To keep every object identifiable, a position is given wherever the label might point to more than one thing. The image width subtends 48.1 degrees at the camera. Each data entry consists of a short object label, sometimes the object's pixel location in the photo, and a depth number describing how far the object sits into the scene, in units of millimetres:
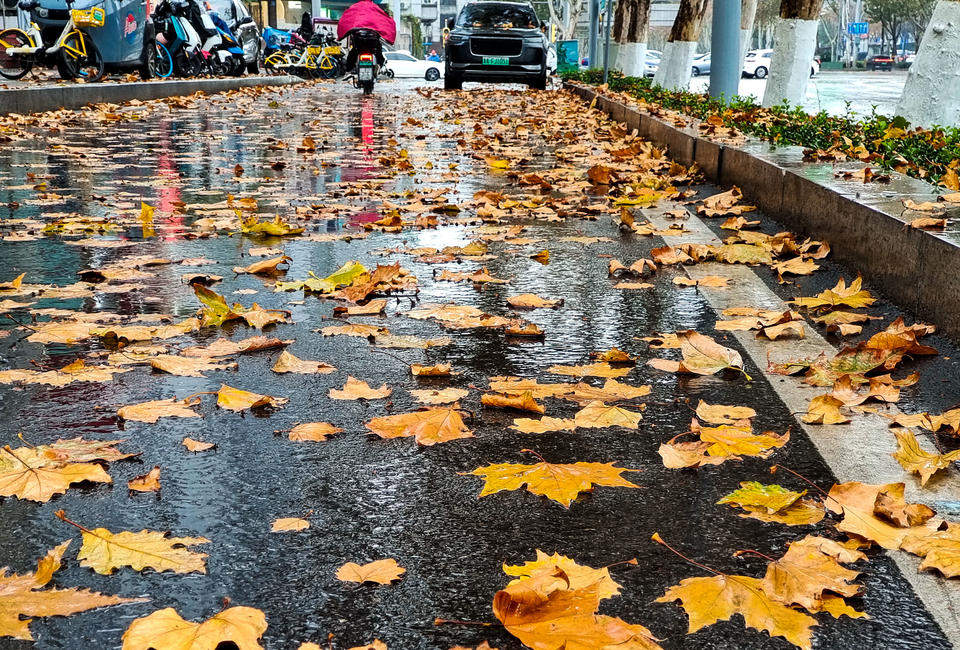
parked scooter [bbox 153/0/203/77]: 20986
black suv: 23203
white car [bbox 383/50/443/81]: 49219
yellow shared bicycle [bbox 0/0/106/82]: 16344
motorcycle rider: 20312
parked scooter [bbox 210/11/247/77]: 26141
